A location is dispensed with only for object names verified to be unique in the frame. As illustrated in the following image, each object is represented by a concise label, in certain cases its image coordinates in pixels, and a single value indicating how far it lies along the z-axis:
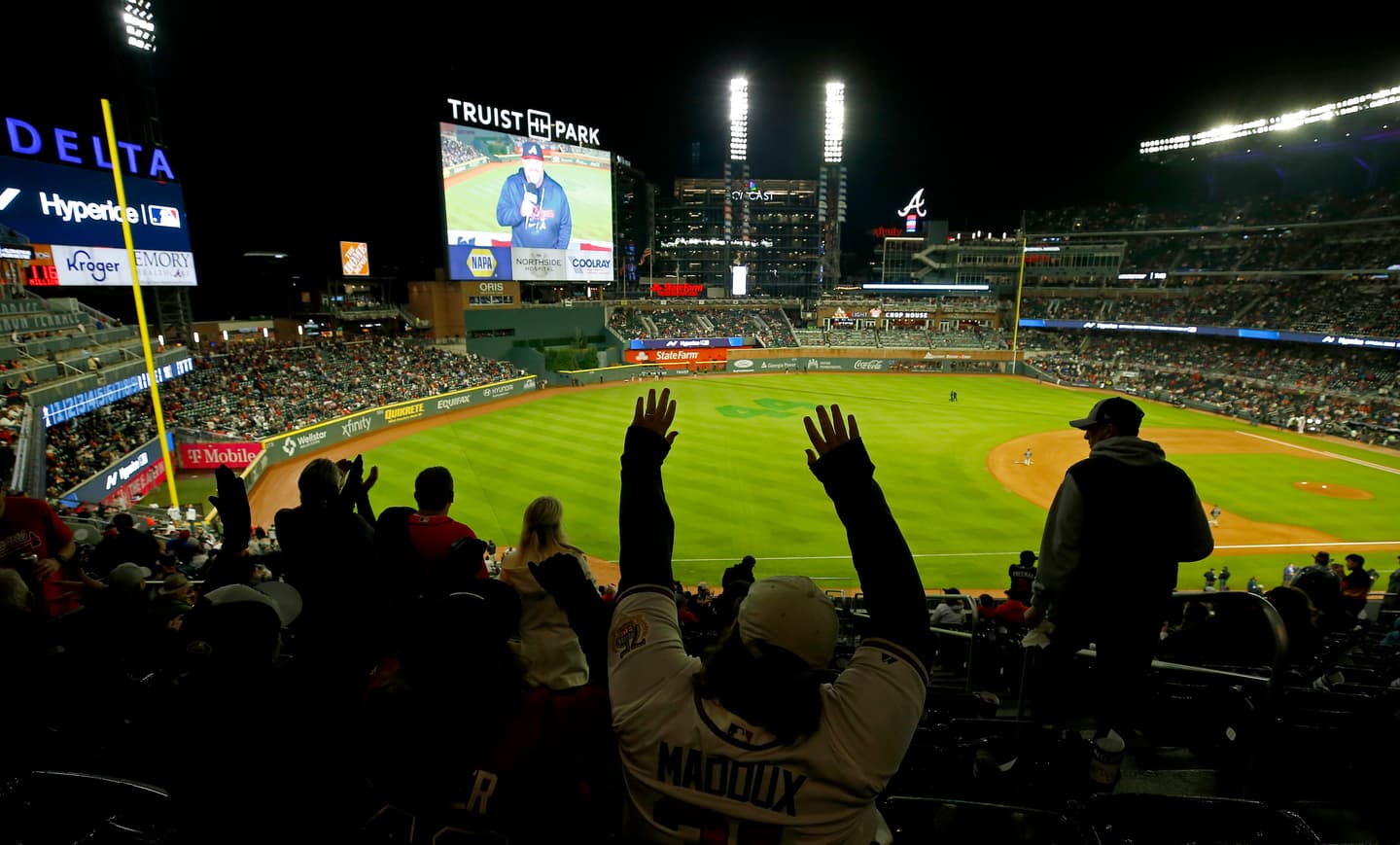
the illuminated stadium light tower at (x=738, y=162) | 92.88
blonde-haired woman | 3.12
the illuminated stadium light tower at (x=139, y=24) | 27.22
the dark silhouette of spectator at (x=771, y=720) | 1.58
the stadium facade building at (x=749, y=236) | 106.06
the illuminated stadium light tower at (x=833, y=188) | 95.62
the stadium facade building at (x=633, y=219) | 104.50
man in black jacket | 3.19
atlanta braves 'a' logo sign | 89.15
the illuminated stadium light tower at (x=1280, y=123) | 46.75
